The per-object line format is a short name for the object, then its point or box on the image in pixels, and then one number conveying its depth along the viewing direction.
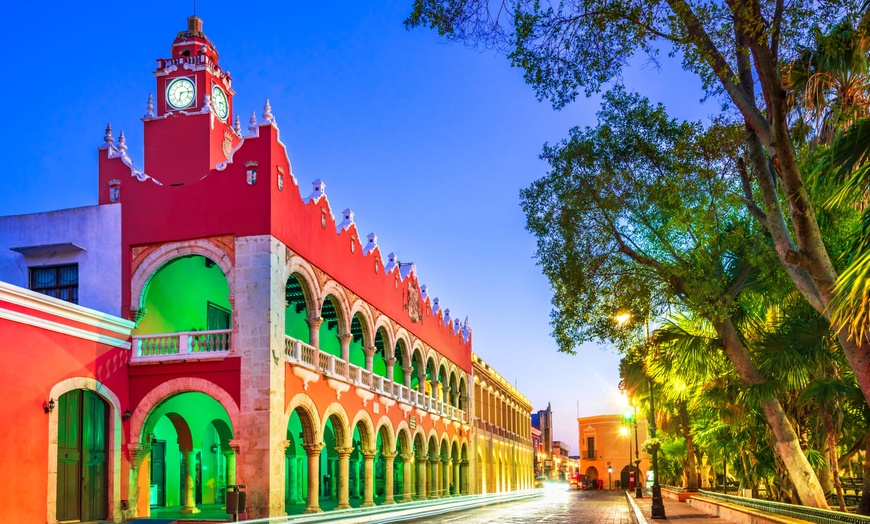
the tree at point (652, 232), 15.39
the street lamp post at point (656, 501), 23.62
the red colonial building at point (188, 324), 19.62
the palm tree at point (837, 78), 9.56
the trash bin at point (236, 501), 18.02
